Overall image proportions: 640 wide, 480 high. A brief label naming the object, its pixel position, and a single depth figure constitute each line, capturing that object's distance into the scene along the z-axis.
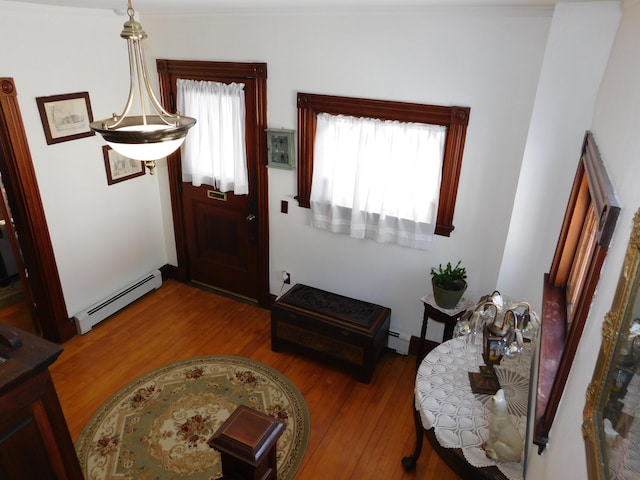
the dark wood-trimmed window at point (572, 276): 1.38
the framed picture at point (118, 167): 3.80
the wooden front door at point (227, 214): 3.60
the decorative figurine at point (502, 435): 1.88
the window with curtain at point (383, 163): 3.02
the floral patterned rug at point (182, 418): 2.72
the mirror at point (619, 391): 0.85
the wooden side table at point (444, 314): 3.10
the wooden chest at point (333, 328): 3.34
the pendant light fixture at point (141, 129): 1.59
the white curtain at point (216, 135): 3.69
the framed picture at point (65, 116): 3.27
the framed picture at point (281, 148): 3.52
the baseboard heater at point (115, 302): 3.82
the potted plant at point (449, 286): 3.04
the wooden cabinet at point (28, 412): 1.55
